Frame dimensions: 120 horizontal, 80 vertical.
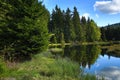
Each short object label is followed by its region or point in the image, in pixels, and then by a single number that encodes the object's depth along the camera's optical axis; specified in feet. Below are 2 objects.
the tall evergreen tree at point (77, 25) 118.39
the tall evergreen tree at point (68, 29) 116.62
